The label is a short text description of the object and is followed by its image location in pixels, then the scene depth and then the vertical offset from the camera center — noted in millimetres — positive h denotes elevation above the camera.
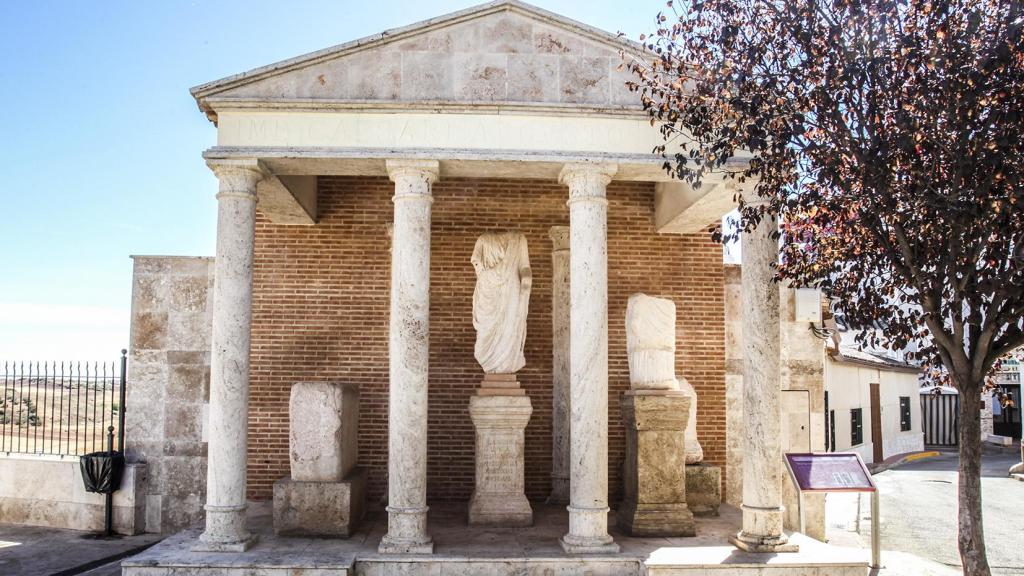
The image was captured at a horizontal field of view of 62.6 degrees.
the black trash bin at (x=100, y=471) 11320 -1506
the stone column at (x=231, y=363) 8898 -37
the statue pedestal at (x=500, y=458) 10188 -1182
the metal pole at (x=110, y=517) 11445 -2142
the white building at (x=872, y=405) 22609 -1285
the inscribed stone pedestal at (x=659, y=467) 9773 -1251
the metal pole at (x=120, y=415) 11766 -776
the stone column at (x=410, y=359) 8867 +13
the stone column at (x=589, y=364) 8945 -34
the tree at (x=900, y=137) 6059 +1714
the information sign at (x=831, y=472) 9656 -1294
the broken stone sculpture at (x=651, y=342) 10203 +233
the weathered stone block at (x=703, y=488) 10906 -1649
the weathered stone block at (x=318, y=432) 9758 -836
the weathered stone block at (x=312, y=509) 9570 -1693
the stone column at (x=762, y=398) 9094 -397
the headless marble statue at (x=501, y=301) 10430 +744
